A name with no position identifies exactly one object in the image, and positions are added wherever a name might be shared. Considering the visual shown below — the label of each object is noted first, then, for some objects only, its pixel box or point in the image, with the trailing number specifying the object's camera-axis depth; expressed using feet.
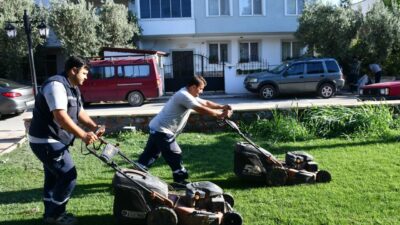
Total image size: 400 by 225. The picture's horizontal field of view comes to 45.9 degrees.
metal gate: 80.23
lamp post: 43.60
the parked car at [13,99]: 47.98
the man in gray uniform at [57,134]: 14.82
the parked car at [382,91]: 39.11
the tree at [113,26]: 76.28
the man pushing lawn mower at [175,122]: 19.15
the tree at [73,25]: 72.63
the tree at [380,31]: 76.07
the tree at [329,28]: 76.02
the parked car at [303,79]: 66.03
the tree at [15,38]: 73.75
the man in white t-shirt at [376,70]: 71.62
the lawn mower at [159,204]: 14.92
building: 83.25
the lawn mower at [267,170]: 19.94
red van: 60.95
